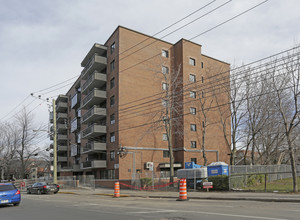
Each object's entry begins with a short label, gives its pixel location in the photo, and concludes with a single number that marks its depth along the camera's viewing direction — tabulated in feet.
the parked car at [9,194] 47.12
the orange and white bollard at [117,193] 67.25
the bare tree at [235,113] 103.11
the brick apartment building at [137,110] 120.57
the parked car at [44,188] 90.94
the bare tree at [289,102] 64.18
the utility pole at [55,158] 102.22
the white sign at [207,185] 71.00
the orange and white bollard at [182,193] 50.72
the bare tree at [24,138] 184.75
